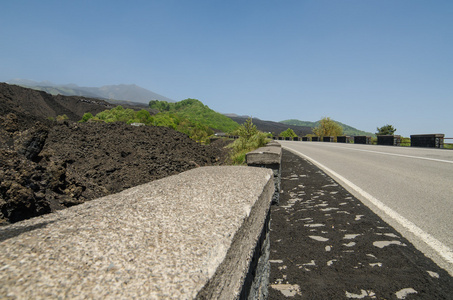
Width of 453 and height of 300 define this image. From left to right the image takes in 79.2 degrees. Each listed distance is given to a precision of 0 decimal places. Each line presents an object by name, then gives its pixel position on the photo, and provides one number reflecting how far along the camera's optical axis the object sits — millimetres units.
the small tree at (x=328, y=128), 68875
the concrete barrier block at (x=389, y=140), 22016
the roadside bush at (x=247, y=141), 9470
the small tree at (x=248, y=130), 12055
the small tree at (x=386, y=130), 87625
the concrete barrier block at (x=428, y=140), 17619
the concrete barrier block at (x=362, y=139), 26781
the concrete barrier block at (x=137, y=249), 785
